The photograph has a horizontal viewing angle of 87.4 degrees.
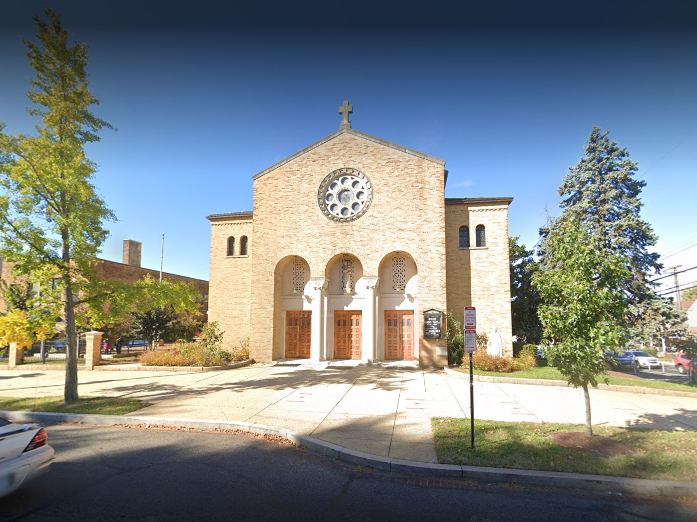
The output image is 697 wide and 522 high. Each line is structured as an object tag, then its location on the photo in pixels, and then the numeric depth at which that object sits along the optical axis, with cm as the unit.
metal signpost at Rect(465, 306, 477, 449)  698
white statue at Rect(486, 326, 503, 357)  1717
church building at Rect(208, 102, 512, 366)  1903
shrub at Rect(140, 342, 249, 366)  1741
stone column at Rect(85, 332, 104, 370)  1758
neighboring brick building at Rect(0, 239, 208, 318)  2780
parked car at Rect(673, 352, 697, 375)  2146
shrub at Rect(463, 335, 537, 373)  1587
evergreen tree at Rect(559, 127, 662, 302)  1822
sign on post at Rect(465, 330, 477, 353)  696
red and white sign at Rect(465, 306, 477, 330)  706
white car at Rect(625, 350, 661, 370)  2495
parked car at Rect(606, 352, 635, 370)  2384
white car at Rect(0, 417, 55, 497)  458
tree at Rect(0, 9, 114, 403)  977
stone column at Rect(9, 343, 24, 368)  1859
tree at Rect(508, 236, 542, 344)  2106
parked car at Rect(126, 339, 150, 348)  2876
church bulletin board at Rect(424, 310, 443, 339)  1775
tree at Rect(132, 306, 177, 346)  2295
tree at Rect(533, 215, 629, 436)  706
